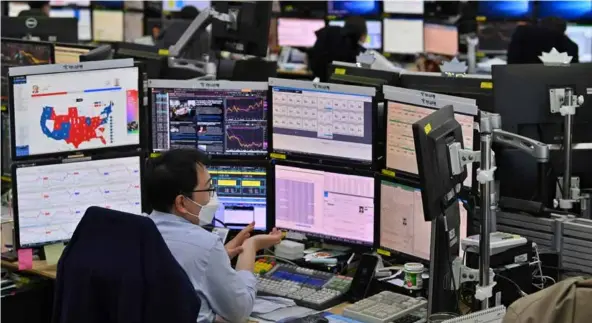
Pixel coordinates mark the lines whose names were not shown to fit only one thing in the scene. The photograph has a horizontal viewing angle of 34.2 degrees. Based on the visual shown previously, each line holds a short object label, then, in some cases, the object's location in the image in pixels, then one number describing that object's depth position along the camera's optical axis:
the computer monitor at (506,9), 8.87
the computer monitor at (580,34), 8.81
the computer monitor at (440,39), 9.16
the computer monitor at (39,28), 6.30
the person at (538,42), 7.16
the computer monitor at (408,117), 3.36
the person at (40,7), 9.04
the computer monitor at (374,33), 9.82
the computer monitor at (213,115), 4.00
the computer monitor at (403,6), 9.55
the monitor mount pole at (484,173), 2.94
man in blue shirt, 3.04
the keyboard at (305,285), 3.45
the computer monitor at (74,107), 3.87
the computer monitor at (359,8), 9.83
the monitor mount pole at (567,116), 3.81
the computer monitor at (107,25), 11.03
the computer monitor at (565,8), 8.76
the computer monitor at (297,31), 10.09
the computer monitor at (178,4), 10.85
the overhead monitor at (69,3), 10.89
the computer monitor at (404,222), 3.51
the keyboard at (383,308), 3.18
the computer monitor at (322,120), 3.72
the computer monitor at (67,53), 5.06
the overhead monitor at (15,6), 10.36
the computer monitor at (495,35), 8.95
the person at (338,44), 8.50
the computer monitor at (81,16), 10.91
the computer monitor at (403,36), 9.62
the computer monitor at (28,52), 5.00
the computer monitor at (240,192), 3.99
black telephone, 3.49
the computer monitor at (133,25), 11.10
